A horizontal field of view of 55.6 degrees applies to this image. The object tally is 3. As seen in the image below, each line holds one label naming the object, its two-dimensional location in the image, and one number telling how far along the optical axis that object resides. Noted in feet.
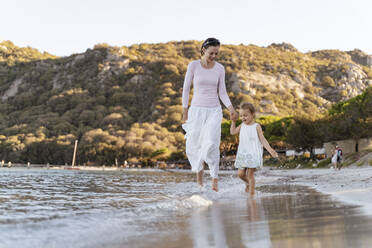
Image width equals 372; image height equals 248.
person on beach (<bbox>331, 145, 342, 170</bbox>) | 60.61
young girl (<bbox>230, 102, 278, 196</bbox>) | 15.97
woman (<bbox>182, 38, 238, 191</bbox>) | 16.78
